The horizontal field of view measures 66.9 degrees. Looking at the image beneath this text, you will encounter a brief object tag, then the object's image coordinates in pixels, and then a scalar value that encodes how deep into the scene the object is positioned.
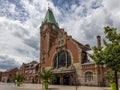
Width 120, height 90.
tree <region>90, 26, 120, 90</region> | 10.34
